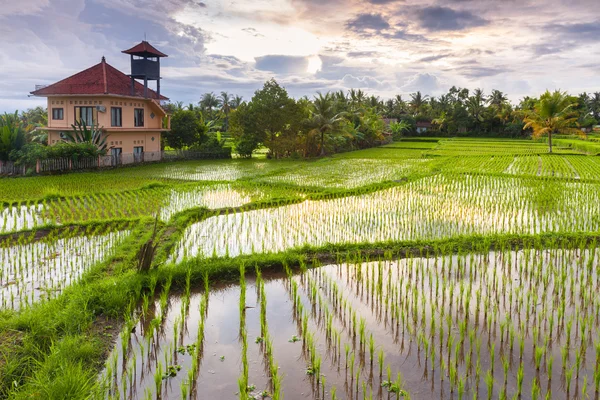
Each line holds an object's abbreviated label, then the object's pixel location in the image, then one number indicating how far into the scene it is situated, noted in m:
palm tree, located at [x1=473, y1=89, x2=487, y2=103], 58.17
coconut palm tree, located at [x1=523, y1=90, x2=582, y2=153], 28.44
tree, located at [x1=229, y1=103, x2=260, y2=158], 27.83
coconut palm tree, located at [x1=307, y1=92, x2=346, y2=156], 28.08
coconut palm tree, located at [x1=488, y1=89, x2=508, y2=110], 58.97
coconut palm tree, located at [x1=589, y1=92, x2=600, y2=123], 58.97
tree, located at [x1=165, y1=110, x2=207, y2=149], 27.36
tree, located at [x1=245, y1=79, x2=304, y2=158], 27.62
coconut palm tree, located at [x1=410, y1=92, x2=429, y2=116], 65.54
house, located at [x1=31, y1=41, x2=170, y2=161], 22.06
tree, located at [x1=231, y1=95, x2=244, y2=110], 57.77
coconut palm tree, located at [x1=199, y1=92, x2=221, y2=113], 58.34
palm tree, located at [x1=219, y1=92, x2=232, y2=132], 54.55
